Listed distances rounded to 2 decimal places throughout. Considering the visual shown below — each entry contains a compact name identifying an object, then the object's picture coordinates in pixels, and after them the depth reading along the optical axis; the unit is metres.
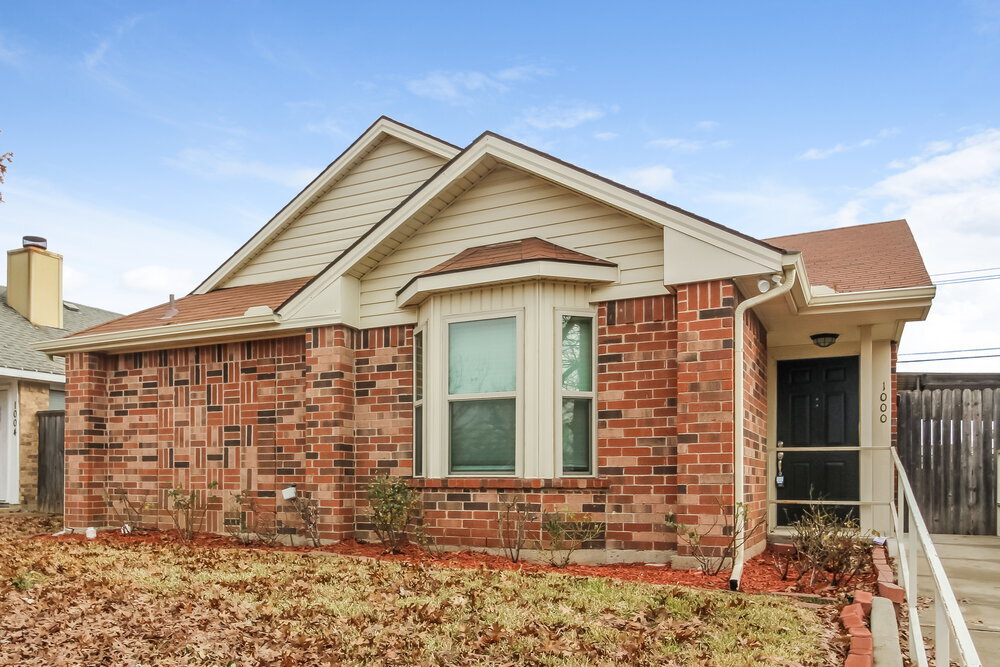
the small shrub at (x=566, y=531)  7.36
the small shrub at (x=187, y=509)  9.69
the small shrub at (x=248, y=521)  9.24
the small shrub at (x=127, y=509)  10.35
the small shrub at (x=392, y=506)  8.05
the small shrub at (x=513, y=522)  7.53
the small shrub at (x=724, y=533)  6.71
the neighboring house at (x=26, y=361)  15.18
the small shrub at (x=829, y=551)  6.46
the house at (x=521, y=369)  7.25
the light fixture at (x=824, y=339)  9.31
